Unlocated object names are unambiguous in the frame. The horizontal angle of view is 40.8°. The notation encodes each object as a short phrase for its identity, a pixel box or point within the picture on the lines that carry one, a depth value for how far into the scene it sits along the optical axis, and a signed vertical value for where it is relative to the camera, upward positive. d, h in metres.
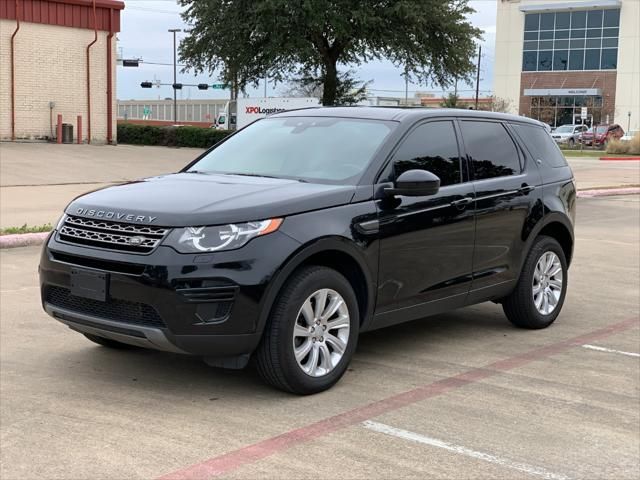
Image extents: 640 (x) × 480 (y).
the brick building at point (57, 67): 30.52 +1.92
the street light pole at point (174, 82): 76.31 +3.57
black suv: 4.78 -0.71
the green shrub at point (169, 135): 39.19 -0.63
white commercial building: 74.06 +6.59
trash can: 31.99 -0.48
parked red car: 56.62 -0.05
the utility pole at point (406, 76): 37.13 +2.26
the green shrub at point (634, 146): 47.44 -0.63
